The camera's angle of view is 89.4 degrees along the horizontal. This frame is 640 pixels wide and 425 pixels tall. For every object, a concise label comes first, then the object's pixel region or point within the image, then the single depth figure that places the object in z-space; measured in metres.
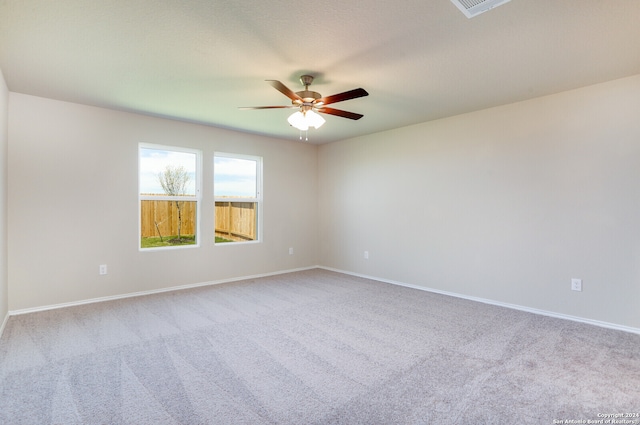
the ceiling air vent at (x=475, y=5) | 1.79
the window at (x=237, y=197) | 4.96
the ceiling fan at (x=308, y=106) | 2.79
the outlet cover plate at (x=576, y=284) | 3.26
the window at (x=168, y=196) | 4.31
